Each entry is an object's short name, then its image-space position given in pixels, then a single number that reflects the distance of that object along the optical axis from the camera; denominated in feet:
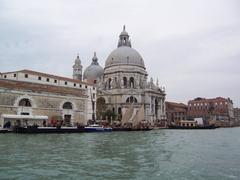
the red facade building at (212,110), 306.96
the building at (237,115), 391.18
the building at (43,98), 113.80
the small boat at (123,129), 144.85
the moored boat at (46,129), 101.19
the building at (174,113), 315.21
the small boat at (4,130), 101.32
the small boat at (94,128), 123.34
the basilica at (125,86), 215.51
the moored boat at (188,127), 206.51
